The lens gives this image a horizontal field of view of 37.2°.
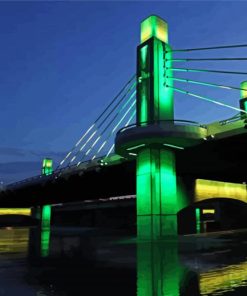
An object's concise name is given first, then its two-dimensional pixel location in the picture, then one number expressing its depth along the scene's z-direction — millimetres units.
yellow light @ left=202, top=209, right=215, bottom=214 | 126700
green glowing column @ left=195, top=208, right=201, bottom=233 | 93600
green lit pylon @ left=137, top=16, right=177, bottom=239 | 40219
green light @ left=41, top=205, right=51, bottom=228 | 120500
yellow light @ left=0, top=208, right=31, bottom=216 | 151125
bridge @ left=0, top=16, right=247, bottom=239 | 38969
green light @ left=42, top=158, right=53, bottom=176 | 142850
